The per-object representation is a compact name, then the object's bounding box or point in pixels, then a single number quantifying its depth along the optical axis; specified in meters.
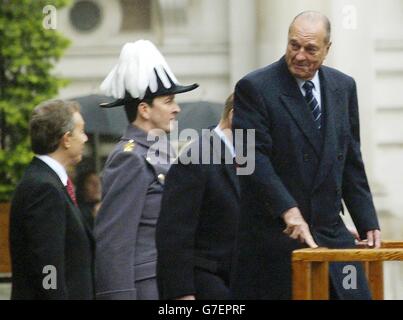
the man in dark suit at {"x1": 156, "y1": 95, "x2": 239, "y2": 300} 11.58
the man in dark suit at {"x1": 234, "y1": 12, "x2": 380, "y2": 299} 11.40
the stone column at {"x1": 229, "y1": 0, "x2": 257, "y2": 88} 29.61
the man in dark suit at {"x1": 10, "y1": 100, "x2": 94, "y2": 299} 12.23
